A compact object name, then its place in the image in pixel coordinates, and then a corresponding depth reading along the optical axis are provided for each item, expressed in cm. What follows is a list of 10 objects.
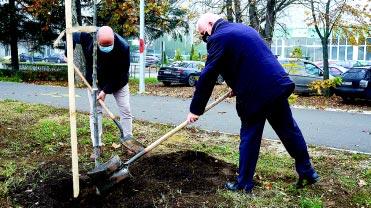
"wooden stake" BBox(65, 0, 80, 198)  405
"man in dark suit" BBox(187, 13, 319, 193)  421
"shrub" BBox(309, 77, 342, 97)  1454
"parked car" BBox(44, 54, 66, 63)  5175
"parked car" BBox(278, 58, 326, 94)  1644
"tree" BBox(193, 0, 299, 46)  1560
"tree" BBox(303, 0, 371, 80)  1504
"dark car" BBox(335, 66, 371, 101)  1368
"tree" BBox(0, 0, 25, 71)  2384
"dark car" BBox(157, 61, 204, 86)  2109
